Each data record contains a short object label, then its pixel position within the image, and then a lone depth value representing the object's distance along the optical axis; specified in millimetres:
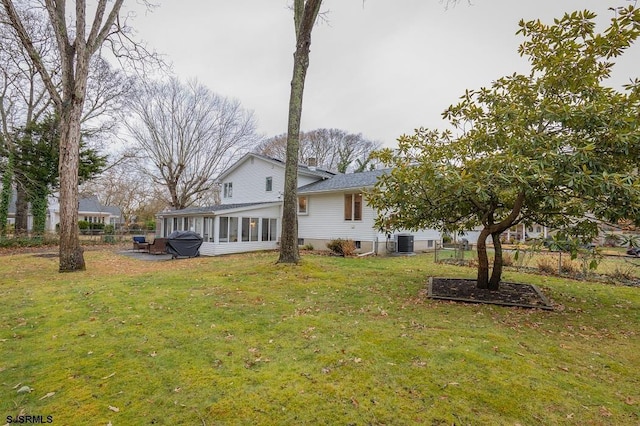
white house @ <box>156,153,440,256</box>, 16297
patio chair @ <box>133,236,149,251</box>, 16984
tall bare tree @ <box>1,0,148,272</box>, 9602
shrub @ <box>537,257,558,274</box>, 10391
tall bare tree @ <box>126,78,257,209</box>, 25906
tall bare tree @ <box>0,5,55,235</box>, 19250
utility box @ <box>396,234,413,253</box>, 16384
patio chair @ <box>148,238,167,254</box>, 15500
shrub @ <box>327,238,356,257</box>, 14773
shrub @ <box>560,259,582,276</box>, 9945
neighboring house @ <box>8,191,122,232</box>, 38906
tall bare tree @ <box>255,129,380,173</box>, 36562
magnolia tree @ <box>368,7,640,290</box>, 5180
